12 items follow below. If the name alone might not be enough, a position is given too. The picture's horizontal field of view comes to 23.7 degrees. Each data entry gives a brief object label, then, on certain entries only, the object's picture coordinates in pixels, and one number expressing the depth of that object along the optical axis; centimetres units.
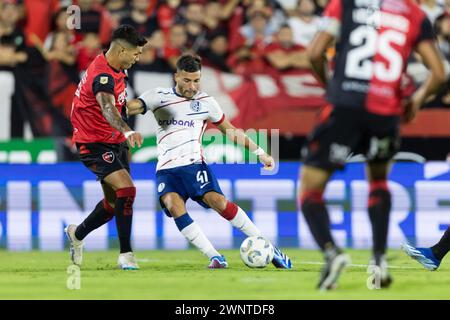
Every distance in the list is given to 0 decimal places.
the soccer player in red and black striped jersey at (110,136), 952
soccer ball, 930
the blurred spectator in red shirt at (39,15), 1488
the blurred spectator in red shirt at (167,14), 1495
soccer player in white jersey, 967
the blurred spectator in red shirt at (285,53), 1429
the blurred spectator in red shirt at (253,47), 1435
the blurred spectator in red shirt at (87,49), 1421
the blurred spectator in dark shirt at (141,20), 1485
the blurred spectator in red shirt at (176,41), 1455
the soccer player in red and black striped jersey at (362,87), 718
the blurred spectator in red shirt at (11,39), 1434
